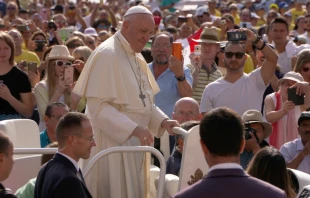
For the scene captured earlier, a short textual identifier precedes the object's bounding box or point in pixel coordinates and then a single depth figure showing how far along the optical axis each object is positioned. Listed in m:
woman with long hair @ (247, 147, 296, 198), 12.13
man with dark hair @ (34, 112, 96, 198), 11.55
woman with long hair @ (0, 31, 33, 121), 19.66
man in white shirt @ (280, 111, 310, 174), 16.72
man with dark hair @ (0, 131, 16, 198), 10.52
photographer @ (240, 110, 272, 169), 16.92
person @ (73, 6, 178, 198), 15.12
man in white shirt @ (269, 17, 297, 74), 25.22
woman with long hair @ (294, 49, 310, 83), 20.62
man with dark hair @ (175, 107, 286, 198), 8.83
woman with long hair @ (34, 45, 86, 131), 20.19
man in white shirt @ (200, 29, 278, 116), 19.50
